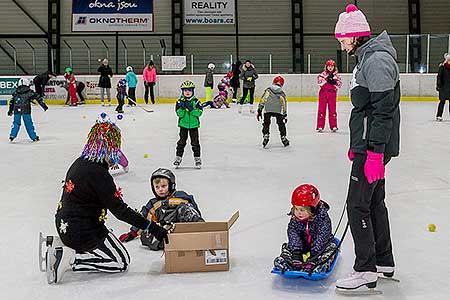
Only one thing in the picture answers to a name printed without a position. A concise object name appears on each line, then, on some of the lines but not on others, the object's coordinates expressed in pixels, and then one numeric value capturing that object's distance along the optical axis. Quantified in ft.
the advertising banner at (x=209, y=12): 85.61
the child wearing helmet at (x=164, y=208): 15.19
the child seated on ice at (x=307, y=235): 12.89
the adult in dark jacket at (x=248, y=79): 58.59
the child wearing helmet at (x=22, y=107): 37.91
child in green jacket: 26.27
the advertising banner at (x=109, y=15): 84.12
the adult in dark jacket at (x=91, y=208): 12.67
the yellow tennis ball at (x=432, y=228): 16.78
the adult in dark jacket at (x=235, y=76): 70.16
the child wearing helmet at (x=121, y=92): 55.57
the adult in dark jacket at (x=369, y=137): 10.98
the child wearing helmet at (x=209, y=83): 67.67
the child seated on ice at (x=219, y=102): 63.98
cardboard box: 13.03
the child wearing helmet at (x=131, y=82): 67.05
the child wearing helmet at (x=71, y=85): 70.13
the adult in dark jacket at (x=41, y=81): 67.82
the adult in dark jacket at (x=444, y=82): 45.83
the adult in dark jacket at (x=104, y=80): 68.28
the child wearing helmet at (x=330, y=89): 39.81
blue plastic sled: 12.52
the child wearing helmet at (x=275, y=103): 33.50
